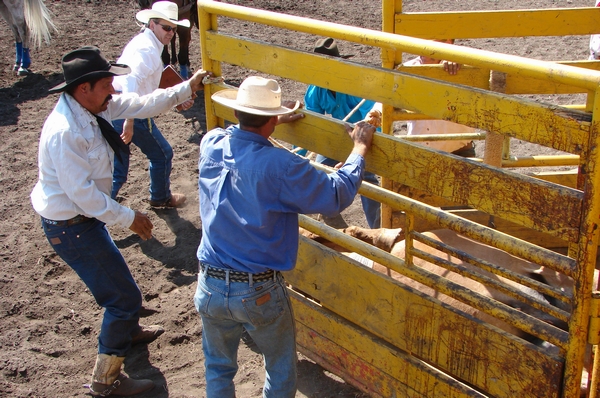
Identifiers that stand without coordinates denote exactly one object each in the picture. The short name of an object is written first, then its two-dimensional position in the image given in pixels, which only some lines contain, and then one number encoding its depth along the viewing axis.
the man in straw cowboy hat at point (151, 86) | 5.61
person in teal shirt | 5.29
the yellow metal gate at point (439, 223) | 2.39
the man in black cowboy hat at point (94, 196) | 3.52
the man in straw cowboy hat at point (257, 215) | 2.76
